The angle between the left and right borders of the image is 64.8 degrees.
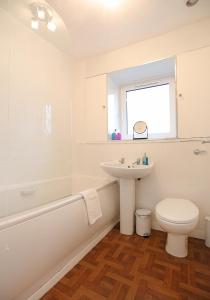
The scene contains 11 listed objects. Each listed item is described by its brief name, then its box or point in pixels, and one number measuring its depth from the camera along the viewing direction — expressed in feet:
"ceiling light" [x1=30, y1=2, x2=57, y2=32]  5.56
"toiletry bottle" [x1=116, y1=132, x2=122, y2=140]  7.79
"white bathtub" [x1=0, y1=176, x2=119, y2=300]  2.96
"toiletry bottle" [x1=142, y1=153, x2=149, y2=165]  6.48
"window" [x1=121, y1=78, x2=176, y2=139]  7.45
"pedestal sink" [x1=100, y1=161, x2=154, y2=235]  6.22
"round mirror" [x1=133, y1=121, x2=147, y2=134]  7.41
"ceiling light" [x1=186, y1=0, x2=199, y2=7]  5.04
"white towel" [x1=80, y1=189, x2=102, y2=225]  4.96
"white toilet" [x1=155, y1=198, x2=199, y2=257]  4.29
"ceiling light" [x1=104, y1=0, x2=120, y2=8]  5.09
